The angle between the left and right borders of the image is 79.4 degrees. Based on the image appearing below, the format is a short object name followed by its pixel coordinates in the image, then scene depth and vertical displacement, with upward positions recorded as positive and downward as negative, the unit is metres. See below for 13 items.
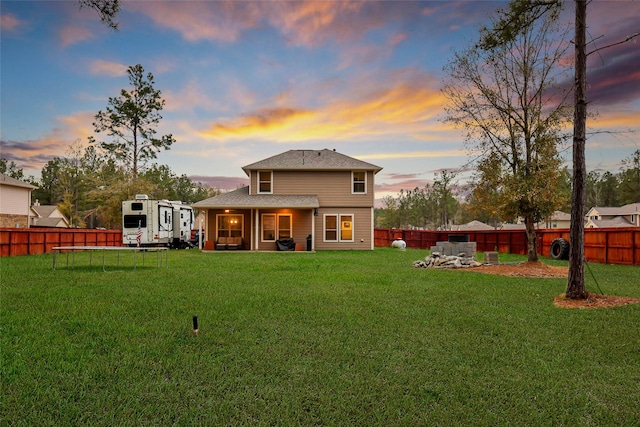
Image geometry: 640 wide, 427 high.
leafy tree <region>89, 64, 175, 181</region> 35.56 +9.80
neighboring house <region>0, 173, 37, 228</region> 27.38 +1.75
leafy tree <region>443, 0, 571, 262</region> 13.78 +4.03
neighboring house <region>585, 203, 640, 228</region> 47.81 +0.54
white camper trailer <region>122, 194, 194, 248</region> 22.12 +0.15
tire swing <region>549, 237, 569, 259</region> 18.11 -1.33
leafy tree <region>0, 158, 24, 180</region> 63.91 +9.94
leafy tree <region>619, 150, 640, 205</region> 52.58 +5.98
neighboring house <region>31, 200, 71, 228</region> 52.59 +1.09
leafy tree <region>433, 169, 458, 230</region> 57.86 +4.49
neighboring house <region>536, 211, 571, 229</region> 57.94 -0.01
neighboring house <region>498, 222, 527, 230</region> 58.03 -0.73
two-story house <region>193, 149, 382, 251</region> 23.98 +0.94
